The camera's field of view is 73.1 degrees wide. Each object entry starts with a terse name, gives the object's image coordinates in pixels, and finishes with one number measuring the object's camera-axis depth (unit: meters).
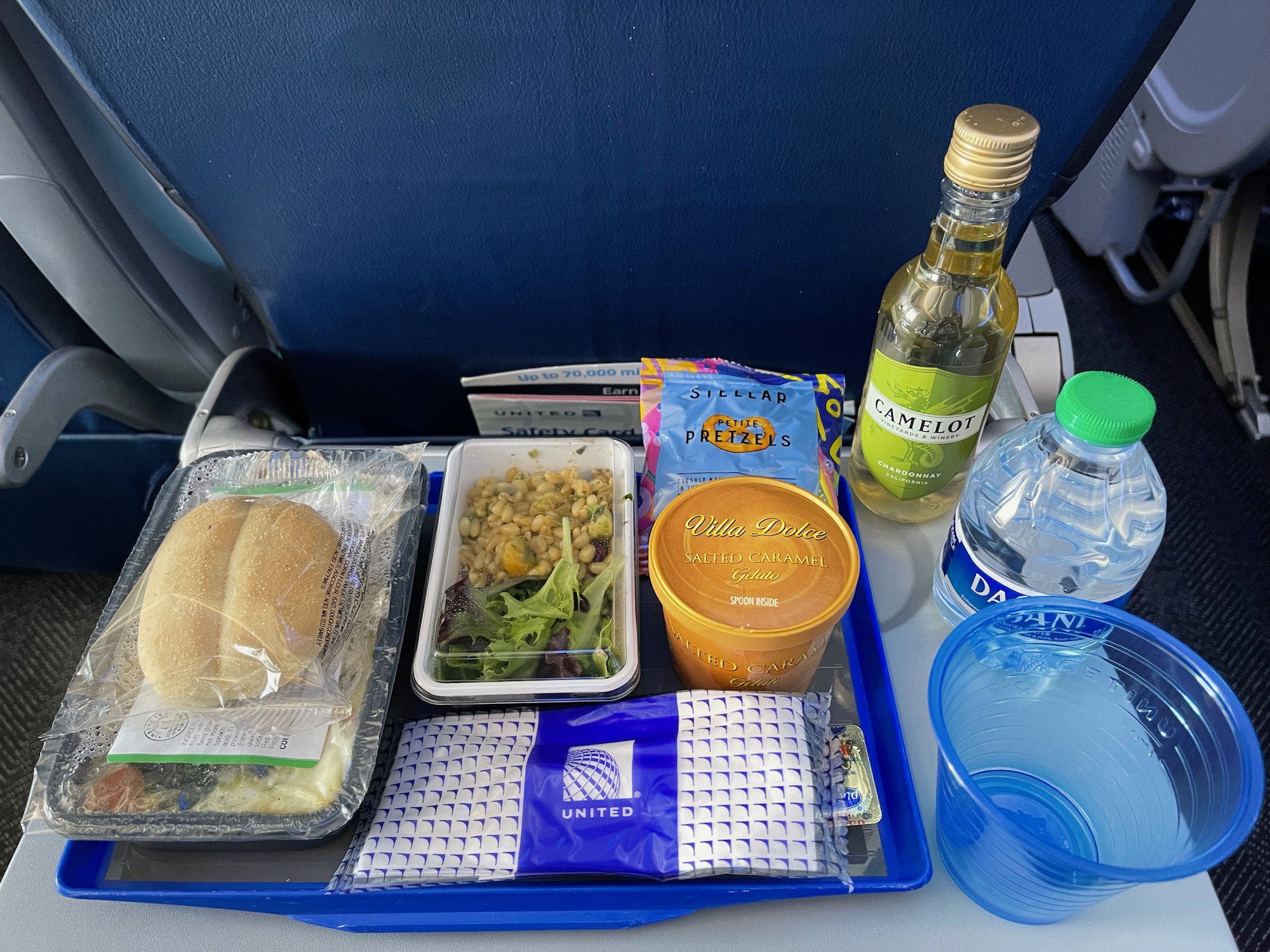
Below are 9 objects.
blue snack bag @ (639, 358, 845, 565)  0.76
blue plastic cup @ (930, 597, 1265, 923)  0.51
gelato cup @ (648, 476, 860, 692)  0.58
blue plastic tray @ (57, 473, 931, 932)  0.58
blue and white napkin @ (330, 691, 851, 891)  0.56
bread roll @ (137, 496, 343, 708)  0.60
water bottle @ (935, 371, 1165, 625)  0.64
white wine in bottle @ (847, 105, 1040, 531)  0.58
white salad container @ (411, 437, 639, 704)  0.63
